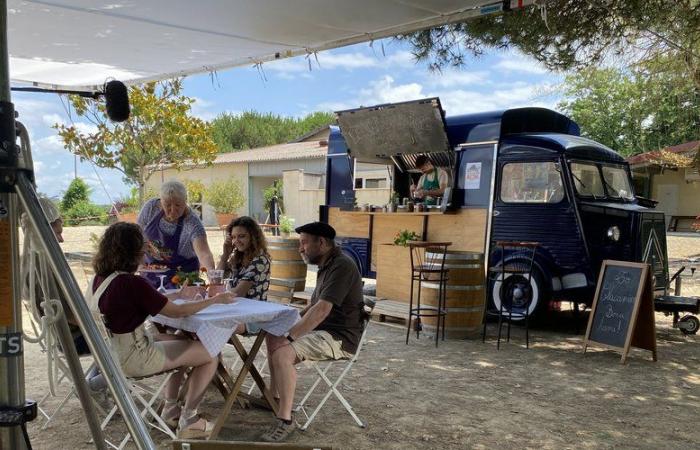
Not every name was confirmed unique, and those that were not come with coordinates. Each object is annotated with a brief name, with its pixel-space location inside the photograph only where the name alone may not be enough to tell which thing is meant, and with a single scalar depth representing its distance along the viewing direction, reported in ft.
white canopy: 12.44
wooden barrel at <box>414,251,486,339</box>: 21.04
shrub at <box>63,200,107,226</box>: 76.18
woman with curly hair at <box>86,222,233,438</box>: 9.86
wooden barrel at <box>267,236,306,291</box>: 26.81
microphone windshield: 9.02
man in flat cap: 11.73
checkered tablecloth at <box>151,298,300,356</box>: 10.69
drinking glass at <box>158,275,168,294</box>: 13.14
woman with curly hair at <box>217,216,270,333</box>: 13.52
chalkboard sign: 18.62
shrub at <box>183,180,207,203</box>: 61.87
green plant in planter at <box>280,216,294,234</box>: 37.77
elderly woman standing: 14.52
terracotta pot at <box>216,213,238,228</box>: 72.79
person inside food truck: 26.07
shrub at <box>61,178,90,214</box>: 86.28
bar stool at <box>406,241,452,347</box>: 20.75
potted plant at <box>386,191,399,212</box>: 27.53
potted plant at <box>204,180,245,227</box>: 76.84
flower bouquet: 12.72
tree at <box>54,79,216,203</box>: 43.45
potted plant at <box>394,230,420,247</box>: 25.35
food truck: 22.54
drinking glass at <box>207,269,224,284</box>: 12.19
